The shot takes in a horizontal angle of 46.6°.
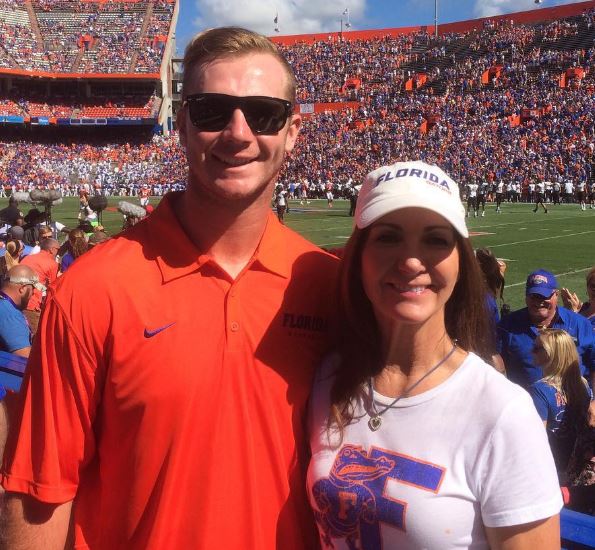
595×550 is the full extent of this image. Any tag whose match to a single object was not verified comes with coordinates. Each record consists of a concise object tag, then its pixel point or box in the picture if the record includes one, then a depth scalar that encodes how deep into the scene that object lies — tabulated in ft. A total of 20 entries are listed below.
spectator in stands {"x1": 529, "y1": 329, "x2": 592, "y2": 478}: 13.58
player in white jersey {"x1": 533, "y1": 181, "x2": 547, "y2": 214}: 101.79
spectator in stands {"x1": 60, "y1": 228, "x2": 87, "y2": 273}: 26.55
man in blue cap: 16.35
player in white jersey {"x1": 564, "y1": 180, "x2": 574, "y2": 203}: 112.88
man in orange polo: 6.00
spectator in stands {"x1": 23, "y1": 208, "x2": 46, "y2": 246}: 38.65
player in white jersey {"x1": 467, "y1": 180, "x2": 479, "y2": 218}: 90.87
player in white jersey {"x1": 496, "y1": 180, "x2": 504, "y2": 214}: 108.17
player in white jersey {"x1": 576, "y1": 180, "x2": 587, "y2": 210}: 104.58
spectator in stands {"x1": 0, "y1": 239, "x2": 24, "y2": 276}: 27.78
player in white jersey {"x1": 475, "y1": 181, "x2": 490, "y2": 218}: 93.30
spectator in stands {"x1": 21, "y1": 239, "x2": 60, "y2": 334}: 23.77
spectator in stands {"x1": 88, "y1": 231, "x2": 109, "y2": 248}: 28.99
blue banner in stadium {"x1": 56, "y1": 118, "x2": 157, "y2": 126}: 194.08
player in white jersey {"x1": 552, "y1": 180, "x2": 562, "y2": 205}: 114.93
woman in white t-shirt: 5.42
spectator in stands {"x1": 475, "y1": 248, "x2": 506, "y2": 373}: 20.20
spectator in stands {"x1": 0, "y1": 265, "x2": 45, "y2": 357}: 18.54
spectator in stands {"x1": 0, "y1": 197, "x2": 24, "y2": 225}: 38.78
